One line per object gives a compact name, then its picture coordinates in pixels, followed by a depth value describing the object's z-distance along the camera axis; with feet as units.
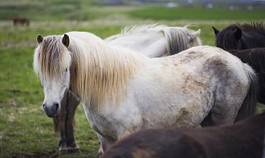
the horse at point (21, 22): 137.88
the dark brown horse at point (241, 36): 27.99
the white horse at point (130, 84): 19.60
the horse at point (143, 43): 28.32
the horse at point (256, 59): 24.31
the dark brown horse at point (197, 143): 14.23
